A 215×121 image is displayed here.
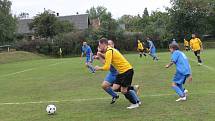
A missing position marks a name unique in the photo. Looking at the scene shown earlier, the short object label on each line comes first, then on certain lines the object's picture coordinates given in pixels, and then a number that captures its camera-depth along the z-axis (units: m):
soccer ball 10.39
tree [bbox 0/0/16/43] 49.03
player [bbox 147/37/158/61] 34.83
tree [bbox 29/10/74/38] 79.00
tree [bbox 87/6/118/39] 70.44
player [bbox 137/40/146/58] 43.46
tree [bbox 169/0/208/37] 73.38
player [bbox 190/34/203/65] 26.69
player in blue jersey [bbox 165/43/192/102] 11.62
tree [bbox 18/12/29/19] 117.26
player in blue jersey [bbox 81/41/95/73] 26.44
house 102.19
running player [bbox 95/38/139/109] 10.62
